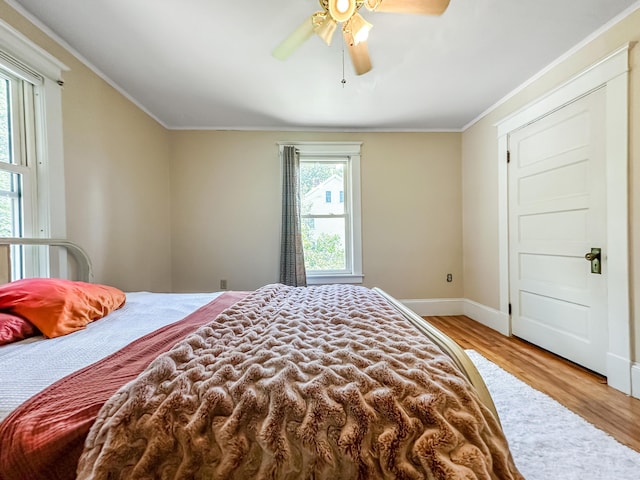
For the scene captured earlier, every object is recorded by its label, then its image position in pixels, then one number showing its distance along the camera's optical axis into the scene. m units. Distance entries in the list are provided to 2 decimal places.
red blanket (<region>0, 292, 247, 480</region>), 0.55
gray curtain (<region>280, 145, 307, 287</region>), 3.24
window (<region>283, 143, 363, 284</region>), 3.45
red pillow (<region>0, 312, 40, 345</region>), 1.00
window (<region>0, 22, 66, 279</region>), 1.63
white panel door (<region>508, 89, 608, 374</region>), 1.94
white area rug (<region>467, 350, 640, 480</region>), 1.17
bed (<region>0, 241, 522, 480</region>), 0.56
